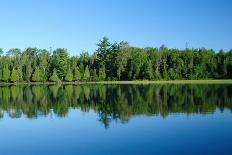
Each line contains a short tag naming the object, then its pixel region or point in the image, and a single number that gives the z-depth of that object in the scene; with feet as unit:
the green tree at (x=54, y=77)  445.37
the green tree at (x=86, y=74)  431.84
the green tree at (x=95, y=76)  428.97
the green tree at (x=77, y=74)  437.87
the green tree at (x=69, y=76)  441.27
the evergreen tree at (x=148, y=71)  398.91
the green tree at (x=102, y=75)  427.41
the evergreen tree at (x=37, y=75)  456.45
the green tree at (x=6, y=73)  461.37
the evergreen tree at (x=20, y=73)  464.24
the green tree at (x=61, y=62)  454.81
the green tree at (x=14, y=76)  456.57
